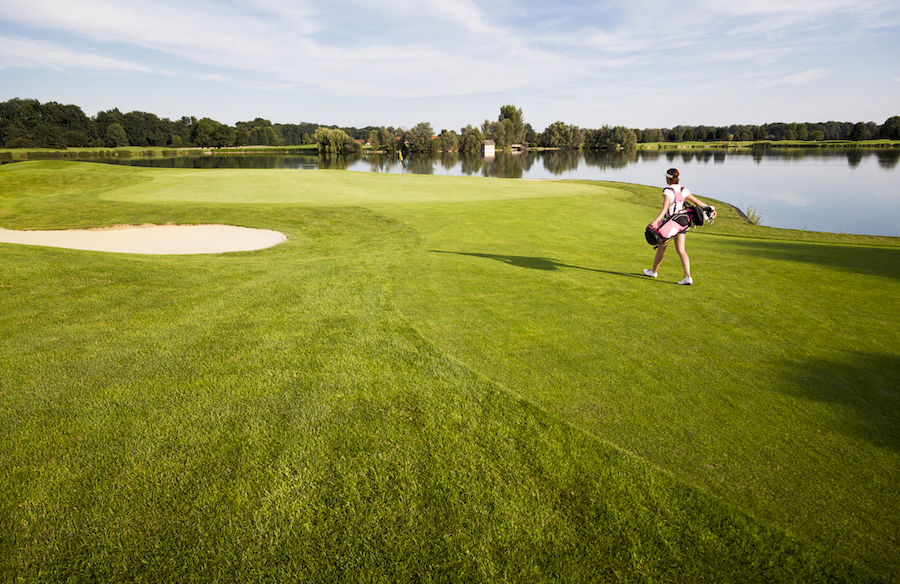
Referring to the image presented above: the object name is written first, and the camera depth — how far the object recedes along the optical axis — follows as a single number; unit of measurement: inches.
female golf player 321.1
